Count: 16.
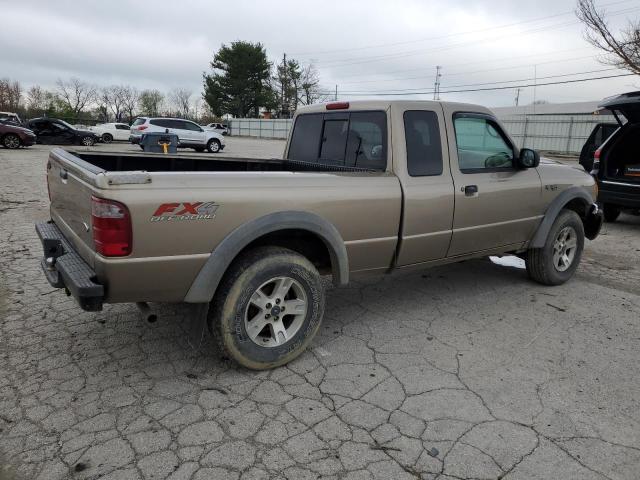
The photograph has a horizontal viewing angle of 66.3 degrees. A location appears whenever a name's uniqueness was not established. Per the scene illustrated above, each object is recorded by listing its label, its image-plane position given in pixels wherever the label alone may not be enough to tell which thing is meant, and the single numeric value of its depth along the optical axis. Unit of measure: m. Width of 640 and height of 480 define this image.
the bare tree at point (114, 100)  81.75
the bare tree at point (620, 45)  18.56
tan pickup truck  2.71
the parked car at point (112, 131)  29.70
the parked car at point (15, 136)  20.98
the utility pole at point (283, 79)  68.56
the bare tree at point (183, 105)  89.81
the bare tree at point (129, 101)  83.73
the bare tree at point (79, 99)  76.44
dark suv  7.92
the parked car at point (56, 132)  24.87
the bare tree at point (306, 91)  69.38
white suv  24.55
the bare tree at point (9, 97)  61.16
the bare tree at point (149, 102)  82.44
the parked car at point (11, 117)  26.30
